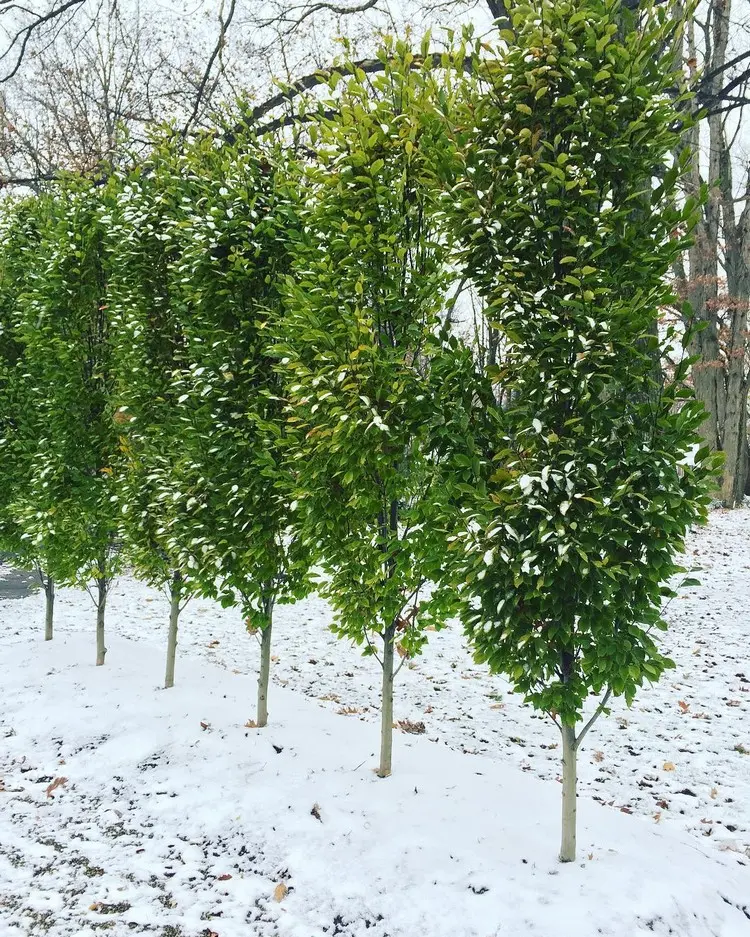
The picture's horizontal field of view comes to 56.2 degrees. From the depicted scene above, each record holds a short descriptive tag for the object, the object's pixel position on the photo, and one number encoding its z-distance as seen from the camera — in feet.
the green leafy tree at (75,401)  24.52
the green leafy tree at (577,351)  10.71
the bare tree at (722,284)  48.52
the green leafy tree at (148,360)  21.06
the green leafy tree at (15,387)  27.86
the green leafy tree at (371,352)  13.75
